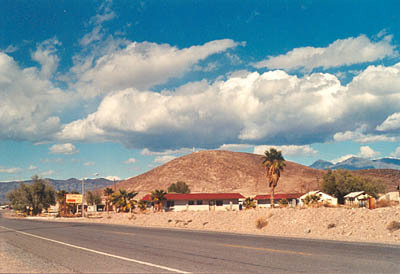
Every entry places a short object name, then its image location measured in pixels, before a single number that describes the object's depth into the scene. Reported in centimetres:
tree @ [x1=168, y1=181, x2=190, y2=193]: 10743
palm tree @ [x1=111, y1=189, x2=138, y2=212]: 7869
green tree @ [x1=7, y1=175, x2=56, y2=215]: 9506
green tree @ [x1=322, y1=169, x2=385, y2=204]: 7331
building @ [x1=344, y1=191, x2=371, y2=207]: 6204
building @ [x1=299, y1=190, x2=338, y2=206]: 6950
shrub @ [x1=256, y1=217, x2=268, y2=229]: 3131
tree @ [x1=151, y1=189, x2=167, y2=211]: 7306
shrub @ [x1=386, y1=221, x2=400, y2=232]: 2246
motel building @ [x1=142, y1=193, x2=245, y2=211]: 7800
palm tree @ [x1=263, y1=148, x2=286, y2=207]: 6569
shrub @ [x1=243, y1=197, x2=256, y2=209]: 6888
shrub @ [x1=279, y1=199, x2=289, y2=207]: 7775
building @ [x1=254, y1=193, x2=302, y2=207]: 8400
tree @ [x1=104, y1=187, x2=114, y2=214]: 8712
